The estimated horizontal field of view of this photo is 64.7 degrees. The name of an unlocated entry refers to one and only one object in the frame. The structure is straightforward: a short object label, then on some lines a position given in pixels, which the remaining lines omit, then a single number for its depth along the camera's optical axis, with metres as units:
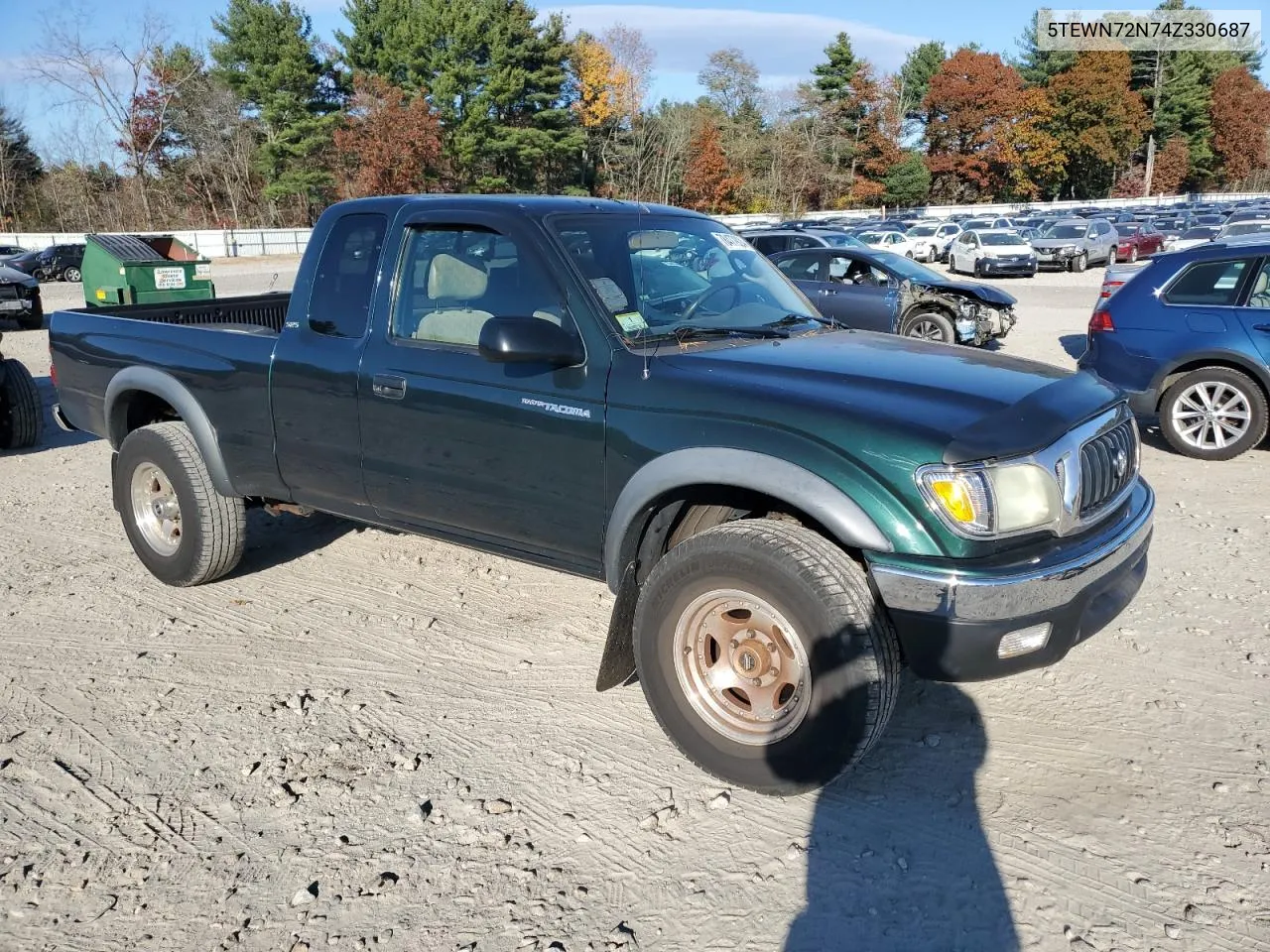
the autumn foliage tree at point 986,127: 68.38
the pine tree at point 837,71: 67.06
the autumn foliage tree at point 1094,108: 69.19
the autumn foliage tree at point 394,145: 50.06
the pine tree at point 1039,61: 72.94
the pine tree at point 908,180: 67.50
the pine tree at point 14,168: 54.72
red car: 32.75
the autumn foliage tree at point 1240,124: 79.75
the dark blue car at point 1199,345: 7.79
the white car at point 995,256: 28.92
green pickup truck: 3.02
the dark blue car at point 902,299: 13.84
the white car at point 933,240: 36.69
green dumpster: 13.73
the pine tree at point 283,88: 54.41
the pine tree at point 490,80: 52.22
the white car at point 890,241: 34.12
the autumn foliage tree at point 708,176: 58.59
